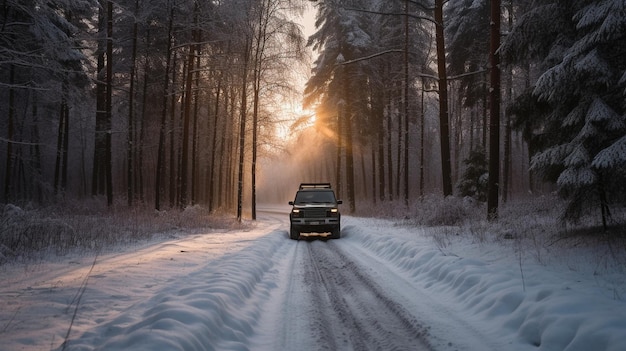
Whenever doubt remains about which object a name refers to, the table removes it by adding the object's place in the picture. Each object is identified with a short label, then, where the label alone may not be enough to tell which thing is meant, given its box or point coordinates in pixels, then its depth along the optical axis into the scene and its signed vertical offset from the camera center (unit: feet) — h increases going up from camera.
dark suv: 45.16 -3.86
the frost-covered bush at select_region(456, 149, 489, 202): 62.95 +2.27
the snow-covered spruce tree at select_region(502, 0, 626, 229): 17.56 +4.61
